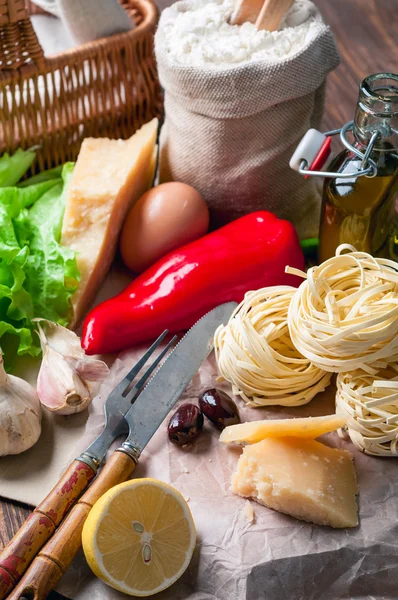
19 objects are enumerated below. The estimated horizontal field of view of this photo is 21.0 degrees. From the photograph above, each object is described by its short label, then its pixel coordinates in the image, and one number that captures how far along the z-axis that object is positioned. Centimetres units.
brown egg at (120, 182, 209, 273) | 58
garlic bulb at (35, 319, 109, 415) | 52
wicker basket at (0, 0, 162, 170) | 60
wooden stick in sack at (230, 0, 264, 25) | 57
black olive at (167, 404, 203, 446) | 50
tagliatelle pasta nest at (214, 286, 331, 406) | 51
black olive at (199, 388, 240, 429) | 51
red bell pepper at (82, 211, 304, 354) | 56
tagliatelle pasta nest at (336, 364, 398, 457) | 48
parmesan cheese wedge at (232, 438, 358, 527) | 46
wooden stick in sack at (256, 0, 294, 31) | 55
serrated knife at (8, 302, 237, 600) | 44
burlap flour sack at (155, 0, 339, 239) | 55
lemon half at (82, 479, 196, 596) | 44
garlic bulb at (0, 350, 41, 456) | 50
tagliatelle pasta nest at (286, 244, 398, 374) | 47
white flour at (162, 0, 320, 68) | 56
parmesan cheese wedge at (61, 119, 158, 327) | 58
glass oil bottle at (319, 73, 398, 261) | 51
